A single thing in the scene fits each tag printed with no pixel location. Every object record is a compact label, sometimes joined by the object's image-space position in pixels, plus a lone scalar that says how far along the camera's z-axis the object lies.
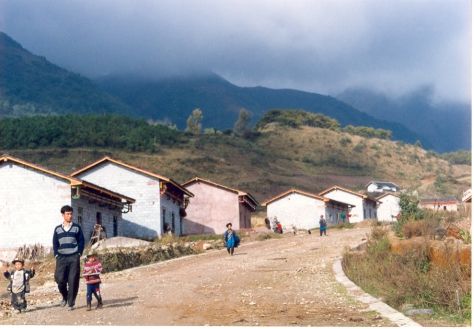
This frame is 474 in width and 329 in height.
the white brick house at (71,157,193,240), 42.38
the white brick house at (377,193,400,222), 85.12
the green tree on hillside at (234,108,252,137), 127.69
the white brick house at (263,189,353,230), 63.34
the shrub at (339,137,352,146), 118.24
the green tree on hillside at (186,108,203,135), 124.62
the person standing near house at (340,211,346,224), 70.03
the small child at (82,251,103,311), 13.15
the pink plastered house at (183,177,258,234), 55.75
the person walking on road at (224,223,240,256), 29.17
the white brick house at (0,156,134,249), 32.16
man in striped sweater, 13.14
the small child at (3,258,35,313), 13.45
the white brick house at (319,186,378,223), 73.44
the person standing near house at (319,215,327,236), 45.80
